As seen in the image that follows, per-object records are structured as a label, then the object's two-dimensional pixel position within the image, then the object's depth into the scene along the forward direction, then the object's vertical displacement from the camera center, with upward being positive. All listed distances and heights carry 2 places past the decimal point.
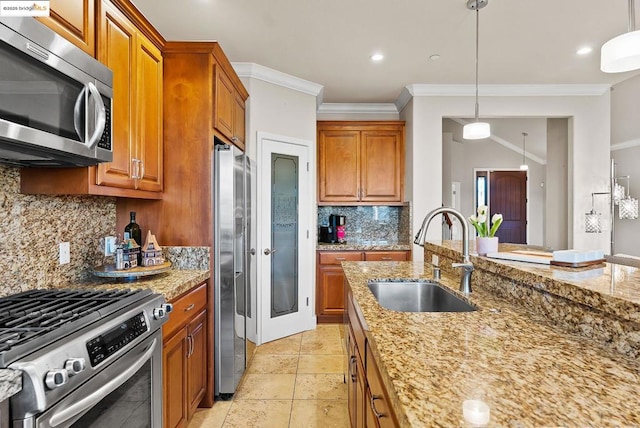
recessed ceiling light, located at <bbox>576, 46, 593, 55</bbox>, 3.09 +1.44
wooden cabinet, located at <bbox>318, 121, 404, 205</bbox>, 4.38 +0.63
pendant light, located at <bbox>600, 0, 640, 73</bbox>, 1.64 +0.76
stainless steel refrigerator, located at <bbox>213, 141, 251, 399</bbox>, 2.36 -0.33
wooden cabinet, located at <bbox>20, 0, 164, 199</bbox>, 1.67 +0.54
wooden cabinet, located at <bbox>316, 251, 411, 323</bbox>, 4.13 -0.75
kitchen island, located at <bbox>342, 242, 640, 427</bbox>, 0.67 -0.37
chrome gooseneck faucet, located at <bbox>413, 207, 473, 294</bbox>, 1.69 -0.18
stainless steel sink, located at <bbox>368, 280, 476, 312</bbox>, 1.96 -0.44
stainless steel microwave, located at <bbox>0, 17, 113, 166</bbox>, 1.15 +0.42
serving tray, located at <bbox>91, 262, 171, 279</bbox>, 1.90 -0.31
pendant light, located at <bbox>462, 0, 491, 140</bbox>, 2.43 +0.62
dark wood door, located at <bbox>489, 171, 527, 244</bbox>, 7.91 +0.37
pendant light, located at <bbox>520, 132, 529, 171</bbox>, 7.28 +1.22
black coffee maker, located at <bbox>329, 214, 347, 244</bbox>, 4.42 -0.17
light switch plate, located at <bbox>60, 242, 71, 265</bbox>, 1.86 -0.20
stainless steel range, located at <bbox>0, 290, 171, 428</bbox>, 0.96 -0.45
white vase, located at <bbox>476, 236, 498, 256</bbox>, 1.90 -0.16
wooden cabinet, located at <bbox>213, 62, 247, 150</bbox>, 2.47 +0.82
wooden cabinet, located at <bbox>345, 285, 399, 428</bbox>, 1.01 -0.60
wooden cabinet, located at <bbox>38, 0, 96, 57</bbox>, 1.43 +0.82
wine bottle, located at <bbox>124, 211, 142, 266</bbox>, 2.24 -0.10
